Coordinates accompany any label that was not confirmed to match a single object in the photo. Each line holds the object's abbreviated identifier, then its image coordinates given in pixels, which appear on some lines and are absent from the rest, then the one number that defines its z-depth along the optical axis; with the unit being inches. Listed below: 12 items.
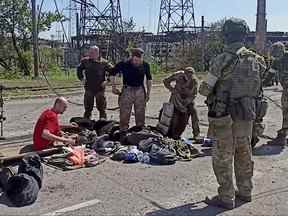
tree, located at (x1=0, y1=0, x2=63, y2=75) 886.0
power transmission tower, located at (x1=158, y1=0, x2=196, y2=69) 1248.5
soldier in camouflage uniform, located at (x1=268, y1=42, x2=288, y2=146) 257.6
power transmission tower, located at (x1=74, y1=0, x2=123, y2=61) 992.1
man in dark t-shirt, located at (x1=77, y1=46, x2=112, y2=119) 277.5
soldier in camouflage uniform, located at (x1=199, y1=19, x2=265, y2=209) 148.0
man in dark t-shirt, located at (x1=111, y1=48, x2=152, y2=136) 252.8
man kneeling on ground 203.9
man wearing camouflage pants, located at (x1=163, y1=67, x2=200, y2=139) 249.3
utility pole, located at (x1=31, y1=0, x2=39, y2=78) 668.9
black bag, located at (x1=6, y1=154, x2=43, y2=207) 152.8
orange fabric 199.6
